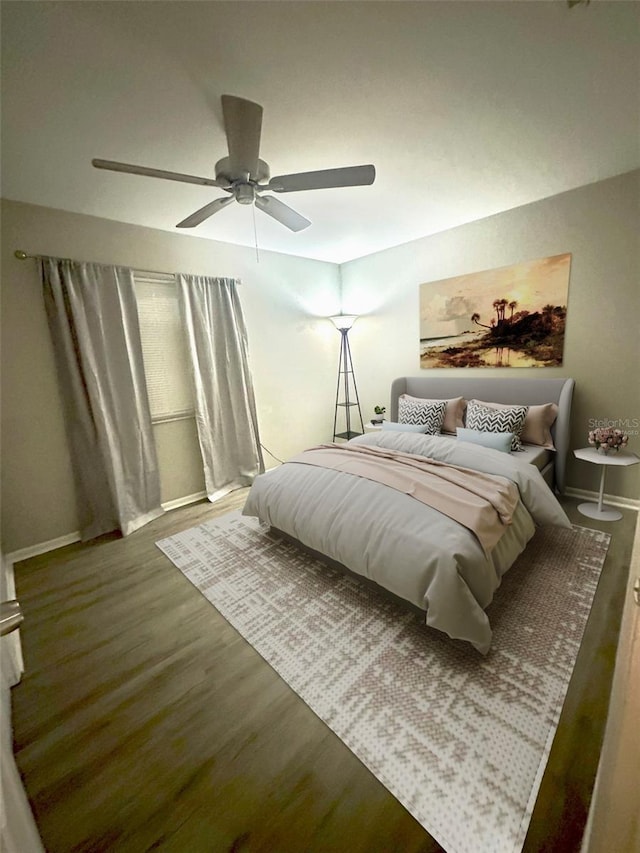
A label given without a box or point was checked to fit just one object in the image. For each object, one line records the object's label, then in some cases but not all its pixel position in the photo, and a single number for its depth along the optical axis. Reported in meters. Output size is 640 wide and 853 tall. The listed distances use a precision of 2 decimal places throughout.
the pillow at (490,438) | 2.67
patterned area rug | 1.11
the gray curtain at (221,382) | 3.27
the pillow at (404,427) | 3.23
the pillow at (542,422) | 2.87
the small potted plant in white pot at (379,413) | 3.93
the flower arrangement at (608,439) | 2.50
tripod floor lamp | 4.59
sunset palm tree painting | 2.91
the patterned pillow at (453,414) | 3.33
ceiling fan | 1.35
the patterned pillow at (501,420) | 2.86
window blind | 3.05
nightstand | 2.43
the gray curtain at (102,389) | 2.57
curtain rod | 2.34
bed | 1.55
